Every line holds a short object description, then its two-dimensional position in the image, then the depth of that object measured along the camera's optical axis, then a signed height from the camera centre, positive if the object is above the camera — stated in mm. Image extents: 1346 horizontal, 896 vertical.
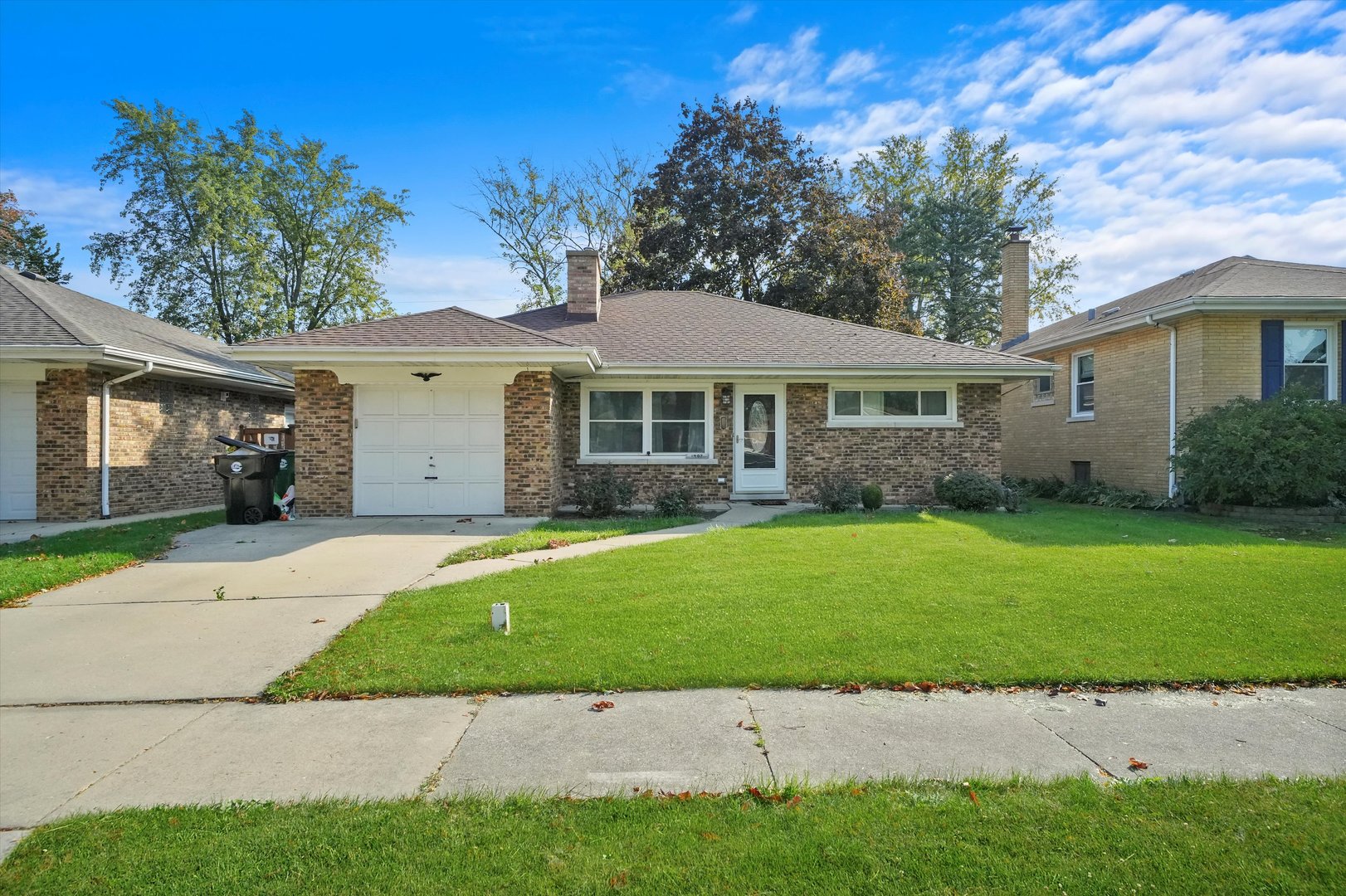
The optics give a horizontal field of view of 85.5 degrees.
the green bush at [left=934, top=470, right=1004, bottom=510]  13234 -789
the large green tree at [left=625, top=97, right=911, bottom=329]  27156 +8461
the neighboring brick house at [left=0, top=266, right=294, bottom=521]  12609 +662
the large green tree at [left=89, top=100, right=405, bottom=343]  30922 +9895
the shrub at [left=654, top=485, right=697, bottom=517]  13023 -1010
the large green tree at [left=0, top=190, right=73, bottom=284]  30188 +8931
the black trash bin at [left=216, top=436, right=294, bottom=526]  11891 -577
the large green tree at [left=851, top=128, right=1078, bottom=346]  34344 +10510
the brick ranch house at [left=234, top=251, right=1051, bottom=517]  12414 +775
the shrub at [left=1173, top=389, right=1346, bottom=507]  12078 -76
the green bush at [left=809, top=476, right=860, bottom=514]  13125 -886
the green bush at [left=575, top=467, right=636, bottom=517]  12859 -860
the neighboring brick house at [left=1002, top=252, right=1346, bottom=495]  13969 +1894
